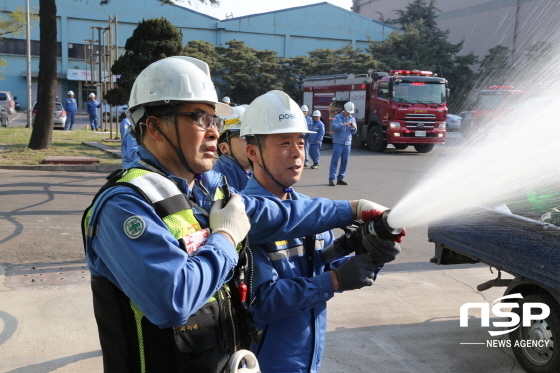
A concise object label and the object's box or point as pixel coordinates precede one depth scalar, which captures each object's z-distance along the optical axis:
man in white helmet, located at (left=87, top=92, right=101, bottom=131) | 29.12
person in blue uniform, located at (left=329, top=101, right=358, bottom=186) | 14.19
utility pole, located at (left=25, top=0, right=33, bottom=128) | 26.84
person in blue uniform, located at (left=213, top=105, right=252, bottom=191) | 4.64
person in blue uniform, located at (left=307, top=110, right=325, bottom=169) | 17.75
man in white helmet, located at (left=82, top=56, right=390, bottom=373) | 1.62
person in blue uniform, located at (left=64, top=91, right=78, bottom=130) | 29.80
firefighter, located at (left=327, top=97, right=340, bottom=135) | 25.95
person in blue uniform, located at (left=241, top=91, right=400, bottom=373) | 2.31
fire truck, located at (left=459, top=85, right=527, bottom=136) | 18.81
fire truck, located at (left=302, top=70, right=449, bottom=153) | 21.73
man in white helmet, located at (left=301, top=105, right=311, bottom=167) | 17.53
